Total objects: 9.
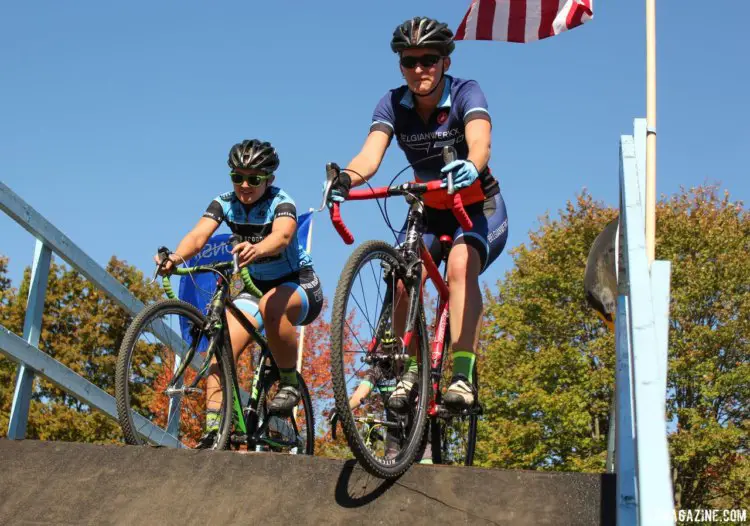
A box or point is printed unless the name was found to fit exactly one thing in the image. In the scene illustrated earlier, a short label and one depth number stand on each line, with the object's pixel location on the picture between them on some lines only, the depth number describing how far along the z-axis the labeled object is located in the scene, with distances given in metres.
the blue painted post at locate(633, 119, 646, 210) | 3.71
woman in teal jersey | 6.16
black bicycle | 5.21
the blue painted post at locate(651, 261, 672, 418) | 2.71
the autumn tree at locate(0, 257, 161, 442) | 32.38
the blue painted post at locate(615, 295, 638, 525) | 2.97
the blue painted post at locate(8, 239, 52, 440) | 5.77
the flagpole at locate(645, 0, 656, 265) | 6.46
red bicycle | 4.09
